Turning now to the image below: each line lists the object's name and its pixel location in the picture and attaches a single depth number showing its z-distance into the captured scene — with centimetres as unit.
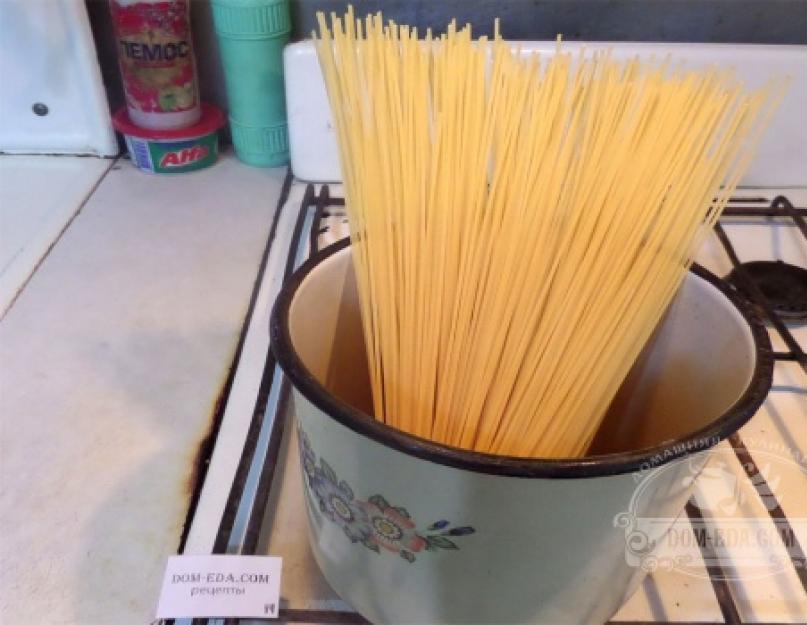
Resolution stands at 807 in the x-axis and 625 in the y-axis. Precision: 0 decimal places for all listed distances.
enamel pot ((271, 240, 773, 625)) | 22
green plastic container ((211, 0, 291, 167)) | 62
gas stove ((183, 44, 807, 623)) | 34
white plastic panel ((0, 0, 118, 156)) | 65
